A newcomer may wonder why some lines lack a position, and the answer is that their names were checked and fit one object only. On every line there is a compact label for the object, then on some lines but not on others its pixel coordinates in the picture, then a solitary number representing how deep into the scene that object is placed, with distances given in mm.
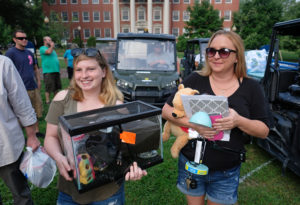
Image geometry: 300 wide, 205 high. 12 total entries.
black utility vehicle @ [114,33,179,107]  6352
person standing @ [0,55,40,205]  2078
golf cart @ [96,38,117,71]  8522
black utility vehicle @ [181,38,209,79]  8741
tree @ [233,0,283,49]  31972
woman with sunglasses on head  1616
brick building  50750
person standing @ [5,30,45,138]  4785
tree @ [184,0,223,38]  34812
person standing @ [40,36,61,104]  6929
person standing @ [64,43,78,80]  9061
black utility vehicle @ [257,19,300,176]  3178
